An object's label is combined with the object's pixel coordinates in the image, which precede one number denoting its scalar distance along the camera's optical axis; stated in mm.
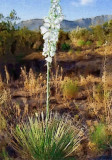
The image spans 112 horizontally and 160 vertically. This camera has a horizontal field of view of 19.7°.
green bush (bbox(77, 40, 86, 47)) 18281
